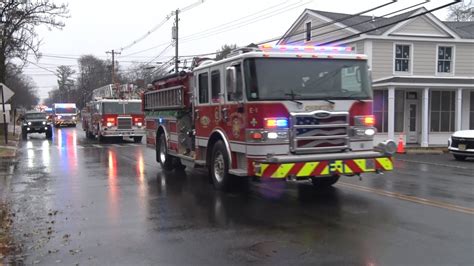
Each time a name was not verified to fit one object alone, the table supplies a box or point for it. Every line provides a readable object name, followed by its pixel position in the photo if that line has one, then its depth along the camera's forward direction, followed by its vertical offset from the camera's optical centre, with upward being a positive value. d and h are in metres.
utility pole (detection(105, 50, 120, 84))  70.31 +7.82
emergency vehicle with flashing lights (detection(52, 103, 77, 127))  58.25 -0.59
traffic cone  22.86 -1.80
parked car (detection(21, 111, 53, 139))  36.56 -1.16
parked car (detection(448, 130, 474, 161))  18.27 -1.35
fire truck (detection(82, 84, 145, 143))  29.73 -0.54
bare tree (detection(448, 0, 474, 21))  57.75 +11.68
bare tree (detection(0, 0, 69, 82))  26.16 +4.86
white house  25.66 +1.88
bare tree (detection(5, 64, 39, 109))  43.90 +3.34
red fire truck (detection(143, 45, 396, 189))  8.73 -0.12
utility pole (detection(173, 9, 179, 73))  40.66 +6.70
